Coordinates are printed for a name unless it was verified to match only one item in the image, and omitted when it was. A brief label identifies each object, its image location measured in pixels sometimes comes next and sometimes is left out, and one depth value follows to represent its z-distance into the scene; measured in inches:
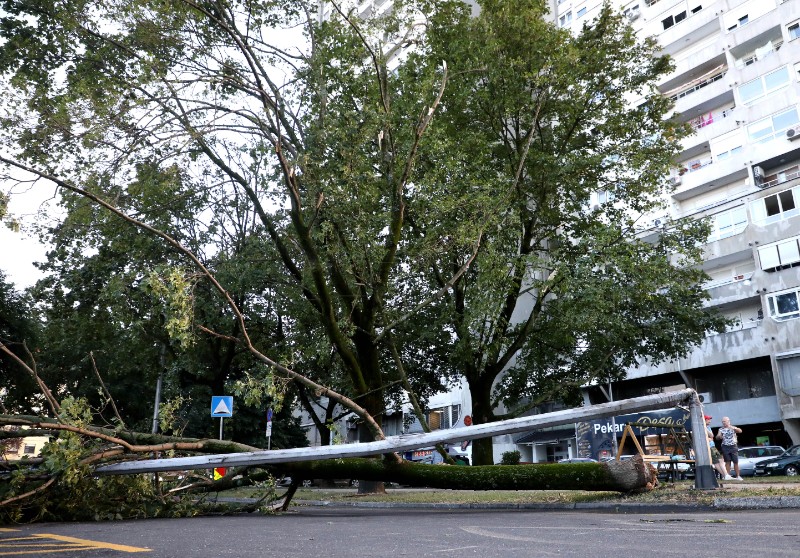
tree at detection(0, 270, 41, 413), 1066.1
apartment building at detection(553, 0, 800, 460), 1315.2
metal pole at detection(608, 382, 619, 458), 697.1
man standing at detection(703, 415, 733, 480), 539.9
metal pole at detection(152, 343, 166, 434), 1007.5
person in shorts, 620.4
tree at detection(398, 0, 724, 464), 631.2
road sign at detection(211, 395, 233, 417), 726.8
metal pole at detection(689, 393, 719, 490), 376.8
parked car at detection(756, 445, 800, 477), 948.8
